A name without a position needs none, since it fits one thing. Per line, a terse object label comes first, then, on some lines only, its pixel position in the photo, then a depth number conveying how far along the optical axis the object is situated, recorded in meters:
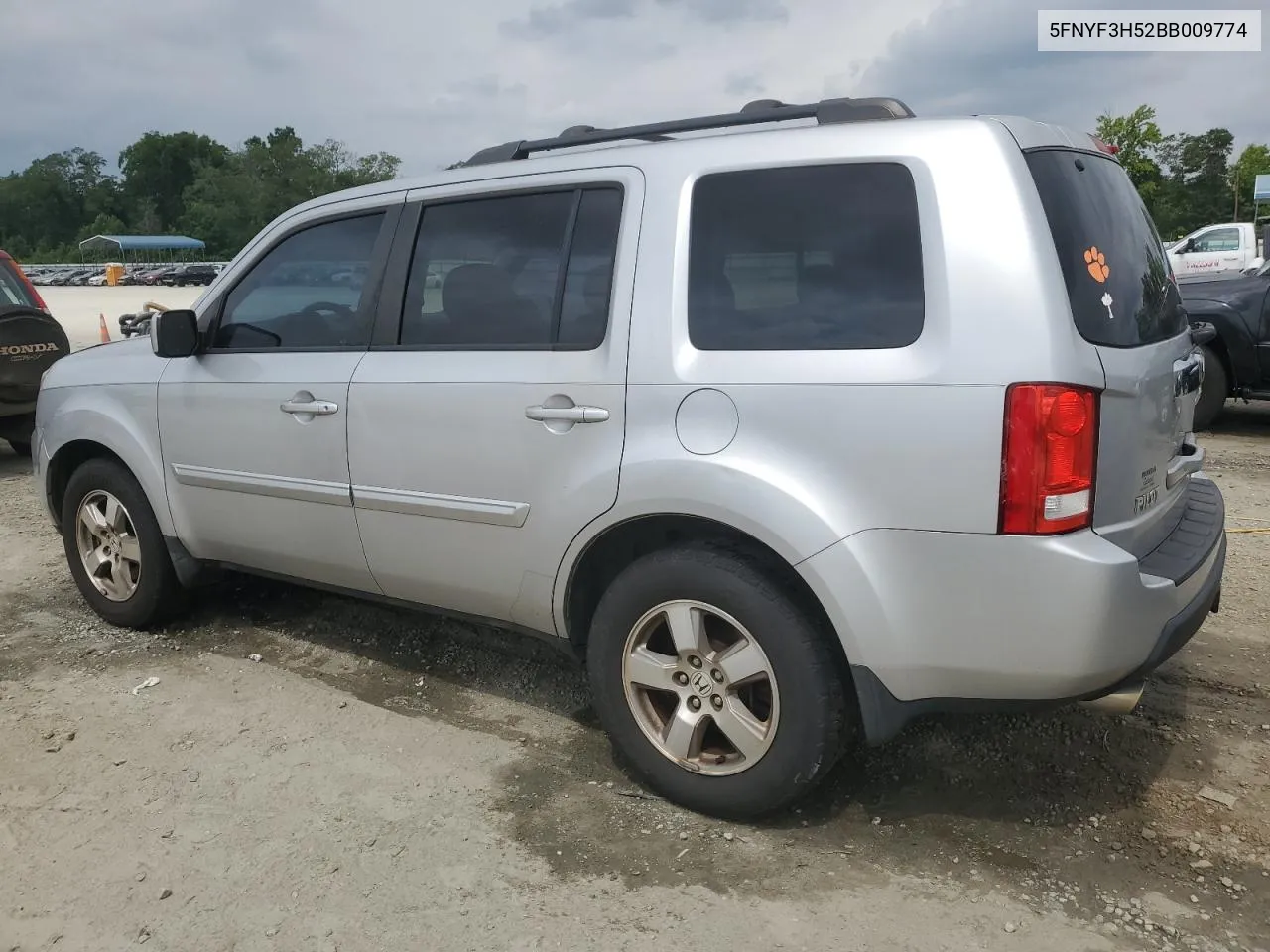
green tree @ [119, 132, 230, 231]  119.06
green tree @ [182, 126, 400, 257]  93.04
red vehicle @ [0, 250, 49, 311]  8.36
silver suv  2.47
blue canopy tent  85.84
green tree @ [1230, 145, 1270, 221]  51.69
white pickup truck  19.78
